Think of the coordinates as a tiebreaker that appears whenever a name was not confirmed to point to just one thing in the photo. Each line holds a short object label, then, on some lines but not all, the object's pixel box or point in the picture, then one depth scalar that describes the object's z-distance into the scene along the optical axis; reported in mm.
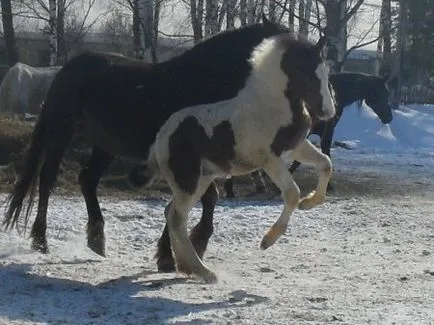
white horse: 22992
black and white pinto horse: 6602
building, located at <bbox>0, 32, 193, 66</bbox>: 44812
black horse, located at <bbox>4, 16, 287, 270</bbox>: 7176
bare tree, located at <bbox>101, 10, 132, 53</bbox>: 46500
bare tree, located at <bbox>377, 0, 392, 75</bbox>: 38812
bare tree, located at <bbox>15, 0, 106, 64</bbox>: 28480
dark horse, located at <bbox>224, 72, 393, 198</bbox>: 14172
